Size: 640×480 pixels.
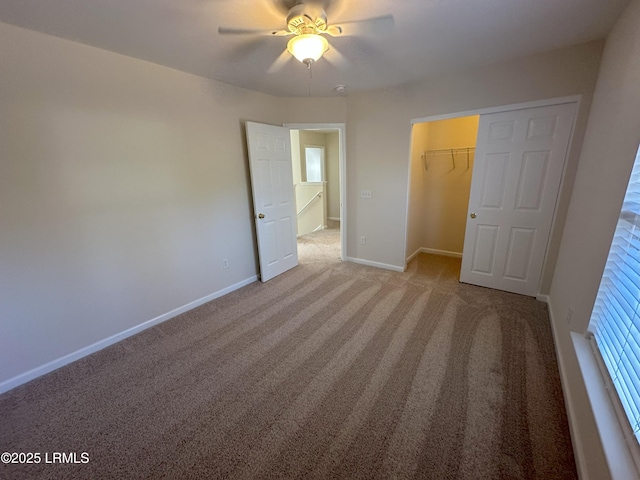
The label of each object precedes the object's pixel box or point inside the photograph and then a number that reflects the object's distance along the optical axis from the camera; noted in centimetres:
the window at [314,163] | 674
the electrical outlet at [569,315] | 180
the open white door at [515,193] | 246
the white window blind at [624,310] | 100
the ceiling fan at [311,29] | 148
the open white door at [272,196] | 314
